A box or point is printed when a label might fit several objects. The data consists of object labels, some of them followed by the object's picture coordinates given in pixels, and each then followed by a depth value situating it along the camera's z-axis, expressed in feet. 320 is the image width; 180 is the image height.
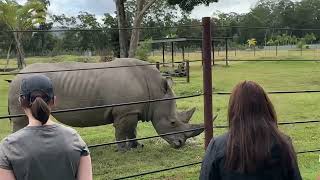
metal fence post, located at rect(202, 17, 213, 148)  16.37
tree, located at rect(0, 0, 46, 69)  80.94
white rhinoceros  26.81
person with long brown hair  8.51
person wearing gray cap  8.41
